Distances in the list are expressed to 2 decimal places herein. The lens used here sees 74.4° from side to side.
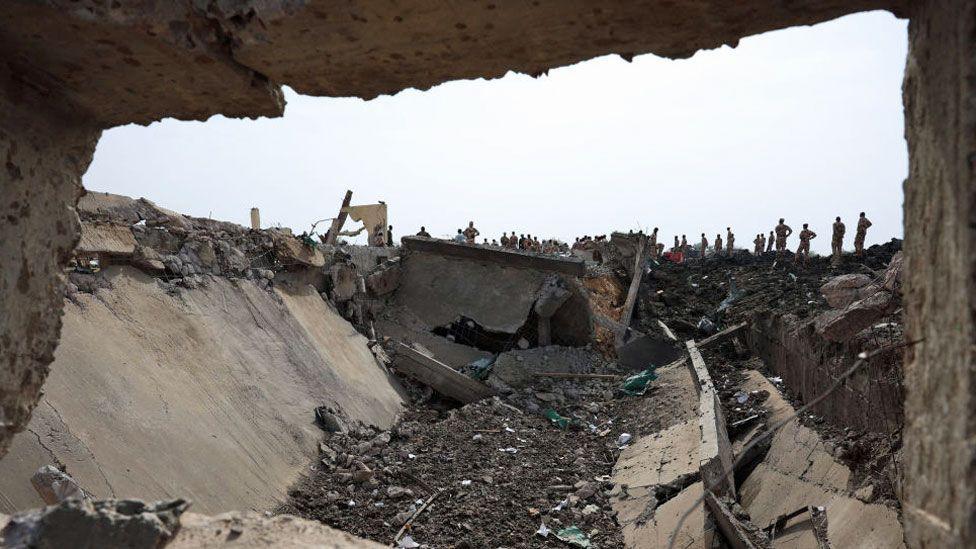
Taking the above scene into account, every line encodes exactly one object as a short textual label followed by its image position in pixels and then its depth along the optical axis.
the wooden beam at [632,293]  12.10
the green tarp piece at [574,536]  5.27
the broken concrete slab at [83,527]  2.30
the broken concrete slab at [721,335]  11.45
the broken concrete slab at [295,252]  9.07
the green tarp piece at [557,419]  8.66
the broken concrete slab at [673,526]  4.87
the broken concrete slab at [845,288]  5.54
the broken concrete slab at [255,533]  2.53
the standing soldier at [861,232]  18.41
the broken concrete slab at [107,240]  6.02
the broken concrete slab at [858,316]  4.73
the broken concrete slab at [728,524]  4.44
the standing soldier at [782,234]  23.39
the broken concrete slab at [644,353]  11.73
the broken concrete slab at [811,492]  3.87
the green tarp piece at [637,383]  10.02
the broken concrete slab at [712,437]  5.32
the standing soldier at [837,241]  18.72
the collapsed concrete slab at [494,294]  11.67
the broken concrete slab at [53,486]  3.68
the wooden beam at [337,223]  12.67
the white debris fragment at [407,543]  5.03
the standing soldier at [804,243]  20.64
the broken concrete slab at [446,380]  9.29
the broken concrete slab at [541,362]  10.23
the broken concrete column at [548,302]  11.62
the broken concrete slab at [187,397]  4.56
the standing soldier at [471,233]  20.69
